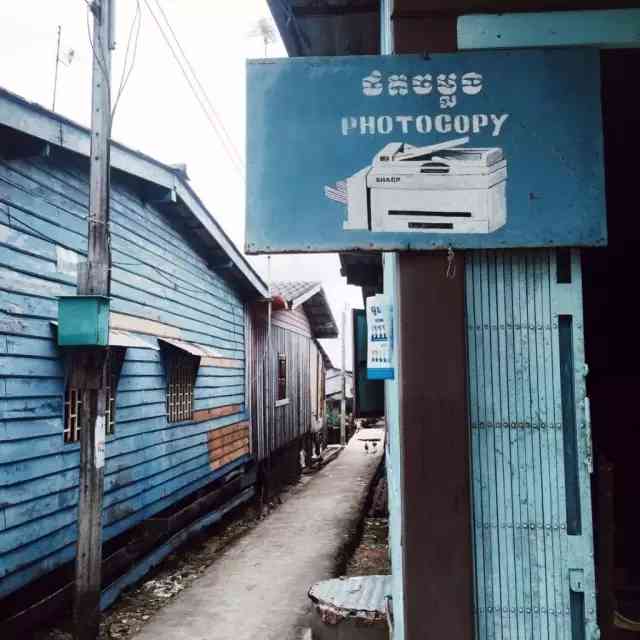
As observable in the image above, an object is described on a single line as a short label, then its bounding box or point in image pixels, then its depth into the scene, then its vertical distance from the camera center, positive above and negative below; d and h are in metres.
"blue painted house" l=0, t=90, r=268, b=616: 6.23 +0.52
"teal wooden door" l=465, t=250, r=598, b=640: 3.19 -0.35
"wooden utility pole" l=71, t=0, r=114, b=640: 6.07 +0.12
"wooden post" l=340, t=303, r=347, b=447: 28.88 -1.24
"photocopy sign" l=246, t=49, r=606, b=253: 3.31 +1.16
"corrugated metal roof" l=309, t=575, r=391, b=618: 5.16 -1.86
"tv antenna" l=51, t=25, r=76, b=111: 7.74 +3.91
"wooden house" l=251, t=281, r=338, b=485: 15.72 +0.18
